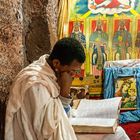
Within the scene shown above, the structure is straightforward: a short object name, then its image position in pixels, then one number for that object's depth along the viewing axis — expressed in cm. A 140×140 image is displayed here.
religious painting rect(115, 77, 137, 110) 350
